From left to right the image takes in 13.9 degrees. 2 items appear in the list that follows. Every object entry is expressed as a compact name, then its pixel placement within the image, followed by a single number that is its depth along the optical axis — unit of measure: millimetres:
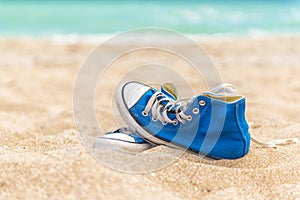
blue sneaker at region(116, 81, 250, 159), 2283
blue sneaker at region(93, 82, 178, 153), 2292
